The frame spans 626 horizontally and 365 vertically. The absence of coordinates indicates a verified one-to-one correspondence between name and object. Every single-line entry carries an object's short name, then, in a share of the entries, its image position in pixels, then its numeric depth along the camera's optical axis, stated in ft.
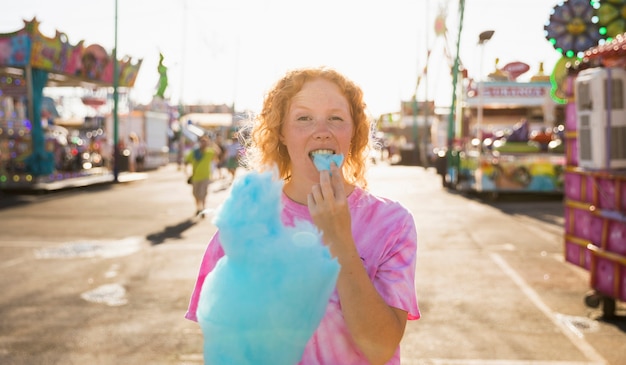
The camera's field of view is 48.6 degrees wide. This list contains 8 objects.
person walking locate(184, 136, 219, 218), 42.45
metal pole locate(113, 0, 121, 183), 78.07
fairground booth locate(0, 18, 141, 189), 63.57
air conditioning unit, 18.89
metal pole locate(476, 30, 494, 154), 56.33
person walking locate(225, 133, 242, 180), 77.41
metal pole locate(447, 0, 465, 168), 71.15
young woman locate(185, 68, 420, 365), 4.99
